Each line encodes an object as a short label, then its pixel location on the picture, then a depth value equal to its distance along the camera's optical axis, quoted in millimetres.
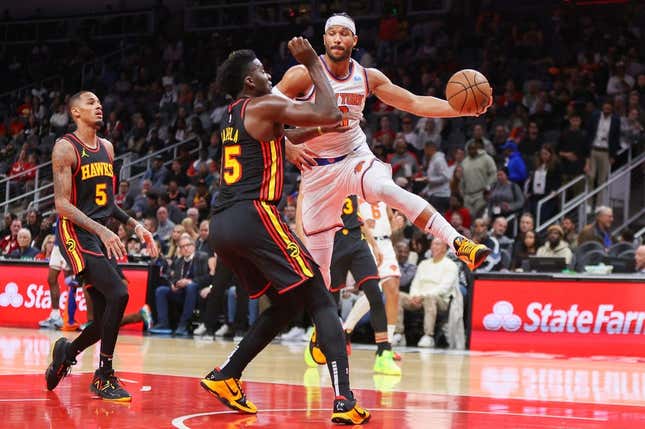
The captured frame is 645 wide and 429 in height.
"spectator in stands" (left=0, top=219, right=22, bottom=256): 18297
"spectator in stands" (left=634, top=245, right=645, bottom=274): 12600
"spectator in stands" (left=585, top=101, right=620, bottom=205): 15586
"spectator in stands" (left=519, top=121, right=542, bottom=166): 16172
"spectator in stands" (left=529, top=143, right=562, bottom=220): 15672
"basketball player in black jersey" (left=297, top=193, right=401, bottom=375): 9609
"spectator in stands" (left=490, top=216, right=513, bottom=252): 14312
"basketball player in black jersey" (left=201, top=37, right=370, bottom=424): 5801
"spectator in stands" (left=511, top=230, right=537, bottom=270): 13766
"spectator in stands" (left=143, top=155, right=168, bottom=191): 20188
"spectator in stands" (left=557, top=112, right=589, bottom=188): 15836
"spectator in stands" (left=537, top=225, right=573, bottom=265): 13555
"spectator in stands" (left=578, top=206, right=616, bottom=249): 13703
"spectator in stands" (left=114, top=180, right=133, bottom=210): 19781
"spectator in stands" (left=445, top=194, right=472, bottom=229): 15180
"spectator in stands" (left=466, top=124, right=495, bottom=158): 15969
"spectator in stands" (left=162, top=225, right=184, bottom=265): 15766
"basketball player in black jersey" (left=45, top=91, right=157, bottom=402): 6957
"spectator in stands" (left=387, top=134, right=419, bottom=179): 16422
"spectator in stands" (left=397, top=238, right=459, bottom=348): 13156
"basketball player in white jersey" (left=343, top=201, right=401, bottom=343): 10477
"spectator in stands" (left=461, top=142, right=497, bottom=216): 15688
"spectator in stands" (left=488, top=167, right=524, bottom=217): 15414
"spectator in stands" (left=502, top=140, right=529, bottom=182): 15883
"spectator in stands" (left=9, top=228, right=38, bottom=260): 17469
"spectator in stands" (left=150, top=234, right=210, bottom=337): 14938
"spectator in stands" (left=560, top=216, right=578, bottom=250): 14156
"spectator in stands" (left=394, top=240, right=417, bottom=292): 13961
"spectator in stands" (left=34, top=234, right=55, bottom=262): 17019
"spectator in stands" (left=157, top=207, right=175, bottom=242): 17375
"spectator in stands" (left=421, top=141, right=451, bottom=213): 16125
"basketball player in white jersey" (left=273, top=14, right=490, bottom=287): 7246
